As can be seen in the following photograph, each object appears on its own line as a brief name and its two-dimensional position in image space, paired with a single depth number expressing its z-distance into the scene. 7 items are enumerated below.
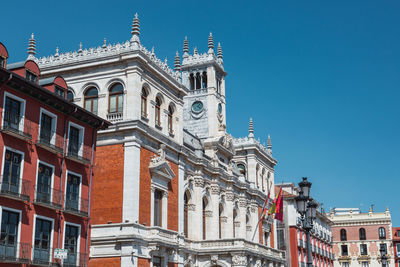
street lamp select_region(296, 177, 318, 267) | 26.05
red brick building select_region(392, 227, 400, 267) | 106.06
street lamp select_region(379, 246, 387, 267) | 46.57
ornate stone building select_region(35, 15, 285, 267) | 40.31
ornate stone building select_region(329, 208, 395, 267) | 106.81
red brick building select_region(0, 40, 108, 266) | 28.84
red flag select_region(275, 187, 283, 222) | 57.25
